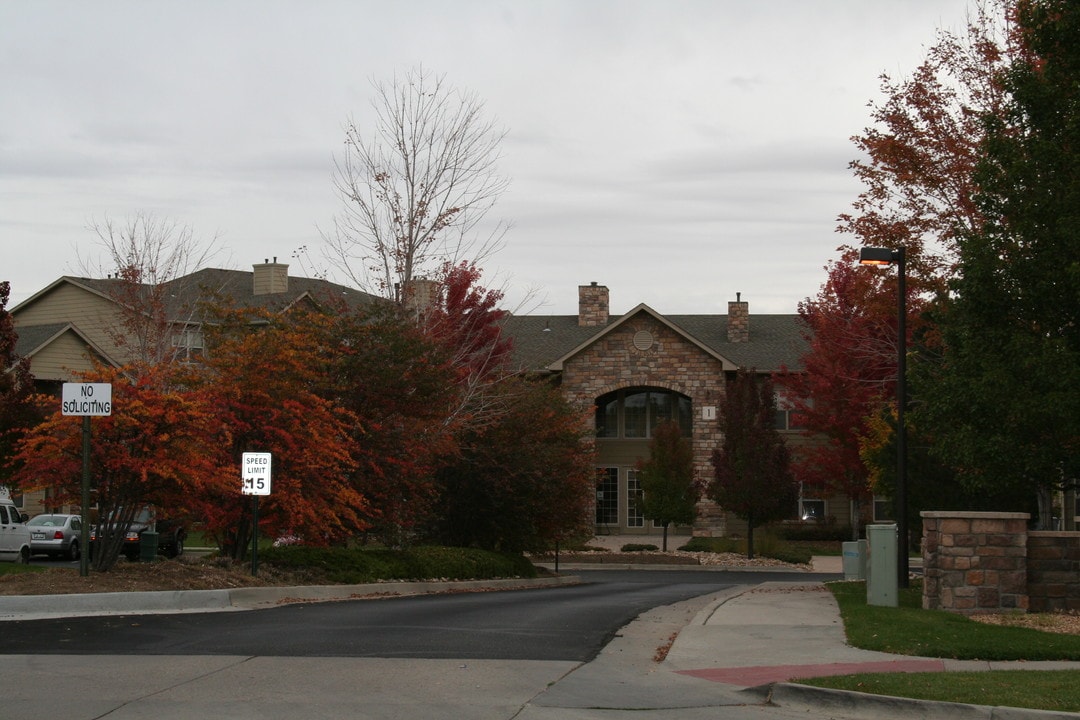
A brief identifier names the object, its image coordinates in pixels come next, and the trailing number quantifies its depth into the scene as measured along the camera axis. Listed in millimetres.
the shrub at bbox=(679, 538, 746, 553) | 46031
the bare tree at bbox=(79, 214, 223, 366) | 36375
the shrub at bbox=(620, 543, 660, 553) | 45344
